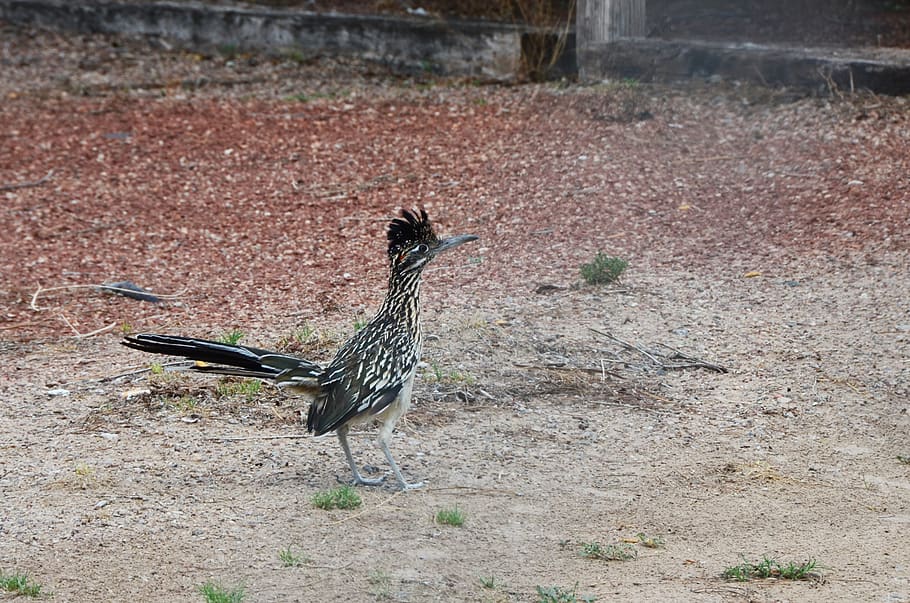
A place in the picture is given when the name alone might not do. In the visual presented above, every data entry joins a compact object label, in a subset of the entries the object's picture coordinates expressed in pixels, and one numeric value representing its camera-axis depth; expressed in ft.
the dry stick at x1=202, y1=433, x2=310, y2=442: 38.60
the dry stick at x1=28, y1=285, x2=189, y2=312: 53.11
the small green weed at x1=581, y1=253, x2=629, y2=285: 52.01
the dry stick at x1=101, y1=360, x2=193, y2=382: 44.03
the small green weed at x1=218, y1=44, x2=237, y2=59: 94.17
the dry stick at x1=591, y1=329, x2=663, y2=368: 45.37
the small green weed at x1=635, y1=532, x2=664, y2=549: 31.71
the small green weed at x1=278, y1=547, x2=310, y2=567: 30.04
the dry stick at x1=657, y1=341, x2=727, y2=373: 44.88
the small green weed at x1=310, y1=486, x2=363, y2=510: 33.24
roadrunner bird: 33.63
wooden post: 78.89
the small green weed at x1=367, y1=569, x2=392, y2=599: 28.45
